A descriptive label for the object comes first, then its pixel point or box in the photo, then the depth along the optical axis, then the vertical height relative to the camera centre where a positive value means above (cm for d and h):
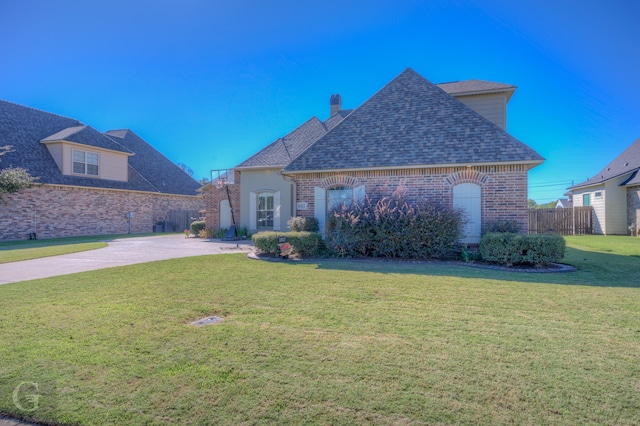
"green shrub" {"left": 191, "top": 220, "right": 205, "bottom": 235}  1964 -37
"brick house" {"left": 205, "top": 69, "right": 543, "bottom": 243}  1023 +231
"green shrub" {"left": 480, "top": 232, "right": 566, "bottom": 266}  820 -70
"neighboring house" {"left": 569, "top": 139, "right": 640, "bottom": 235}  1942 +149
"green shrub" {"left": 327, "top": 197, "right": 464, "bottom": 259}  950 -25
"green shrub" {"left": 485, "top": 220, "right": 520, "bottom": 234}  980 -13
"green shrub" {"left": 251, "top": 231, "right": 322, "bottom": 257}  1023 -68
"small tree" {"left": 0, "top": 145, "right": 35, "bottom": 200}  1562 +210
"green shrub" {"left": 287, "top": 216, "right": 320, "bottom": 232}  1166 -10
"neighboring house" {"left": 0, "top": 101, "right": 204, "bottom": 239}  1800 +252
